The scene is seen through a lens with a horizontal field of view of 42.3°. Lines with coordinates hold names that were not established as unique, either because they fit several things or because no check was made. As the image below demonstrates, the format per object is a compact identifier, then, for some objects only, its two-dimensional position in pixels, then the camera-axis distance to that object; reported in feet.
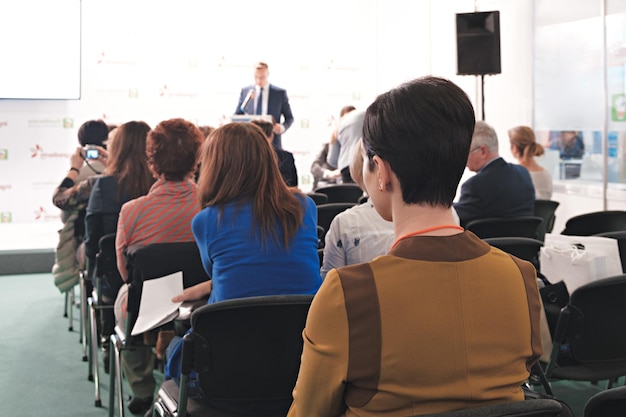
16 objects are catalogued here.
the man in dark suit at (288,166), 21.99
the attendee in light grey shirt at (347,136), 25.36
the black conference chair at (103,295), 13.75
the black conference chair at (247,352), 7.93
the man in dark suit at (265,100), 33.55
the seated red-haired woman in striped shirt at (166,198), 12.35
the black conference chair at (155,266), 11.00
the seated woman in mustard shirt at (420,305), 4.50
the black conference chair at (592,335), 9.71
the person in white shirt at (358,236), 10.05
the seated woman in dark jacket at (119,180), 15.02
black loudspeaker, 28.48
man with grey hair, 16.03
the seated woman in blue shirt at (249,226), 9.31
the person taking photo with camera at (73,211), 17.69
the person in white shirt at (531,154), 21.58
